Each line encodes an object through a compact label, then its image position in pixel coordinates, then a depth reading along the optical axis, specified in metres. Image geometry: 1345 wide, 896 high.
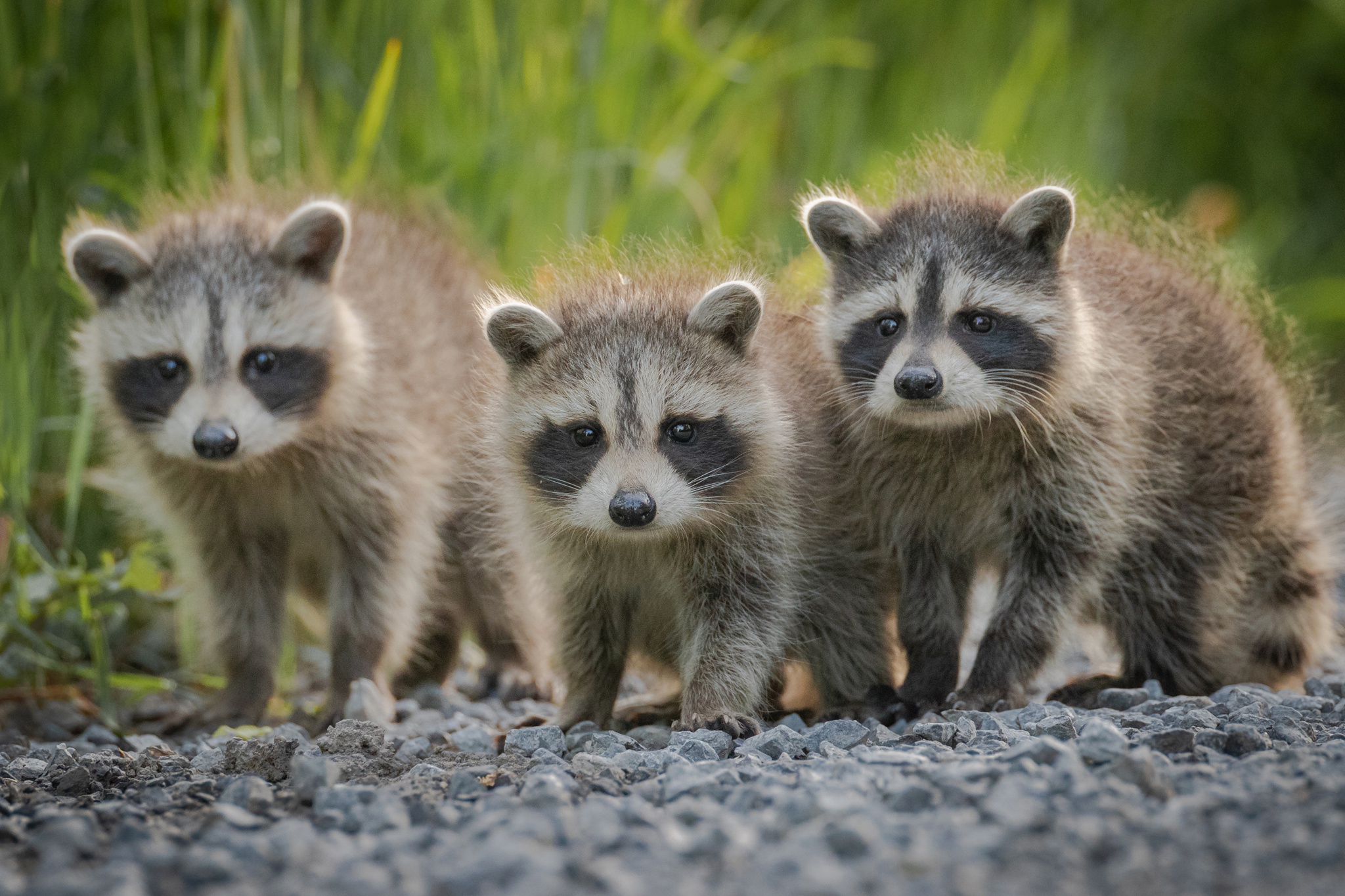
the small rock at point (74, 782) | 6.22
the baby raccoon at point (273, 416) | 8.82
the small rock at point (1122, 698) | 7.98
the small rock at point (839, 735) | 6.89
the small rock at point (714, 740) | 6.77
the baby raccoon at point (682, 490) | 7.57
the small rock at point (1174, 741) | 5.93
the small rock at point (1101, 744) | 5.52
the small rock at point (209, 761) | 6.85
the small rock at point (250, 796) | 5.65
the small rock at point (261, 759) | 6.60
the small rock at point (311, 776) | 5.75
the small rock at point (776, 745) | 6.66
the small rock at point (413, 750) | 7.03
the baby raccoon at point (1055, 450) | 7.94
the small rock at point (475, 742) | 7.43
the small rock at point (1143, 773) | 5.04
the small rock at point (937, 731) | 6.65
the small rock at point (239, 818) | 5.17
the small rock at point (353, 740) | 6.97
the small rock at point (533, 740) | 7.27
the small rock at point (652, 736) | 7.40
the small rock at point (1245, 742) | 5.94
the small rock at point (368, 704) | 8.65
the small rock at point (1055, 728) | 6.46
